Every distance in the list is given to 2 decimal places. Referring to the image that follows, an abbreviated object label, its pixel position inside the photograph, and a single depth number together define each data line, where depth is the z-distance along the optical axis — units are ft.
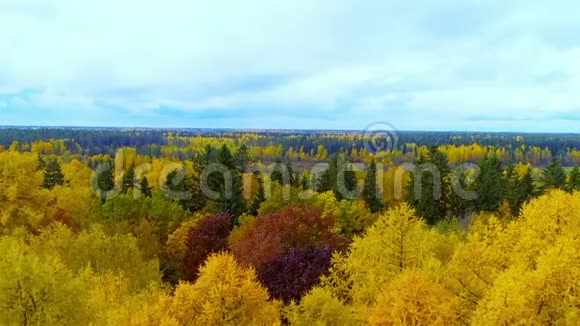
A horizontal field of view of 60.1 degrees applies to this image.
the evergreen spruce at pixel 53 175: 229.04
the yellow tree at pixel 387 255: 75.15
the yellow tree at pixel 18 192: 104.27
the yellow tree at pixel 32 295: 51.57
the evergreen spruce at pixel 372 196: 215.51
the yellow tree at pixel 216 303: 62.86
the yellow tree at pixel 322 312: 73.00
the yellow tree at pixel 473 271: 65.41
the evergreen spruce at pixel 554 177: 224.12
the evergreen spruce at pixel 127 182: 199.21
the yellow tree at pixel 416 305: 56.95
